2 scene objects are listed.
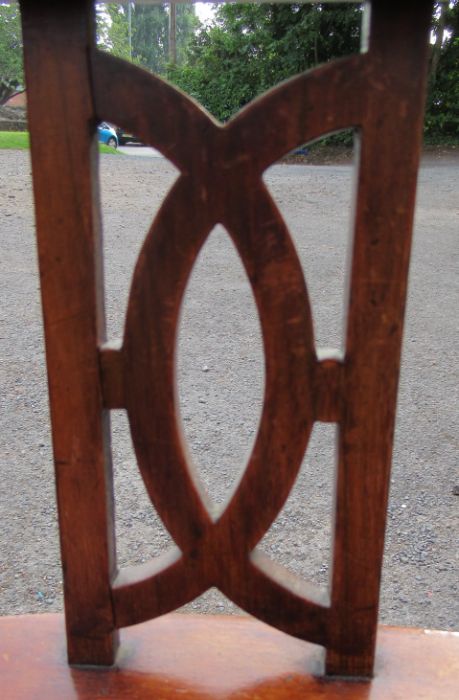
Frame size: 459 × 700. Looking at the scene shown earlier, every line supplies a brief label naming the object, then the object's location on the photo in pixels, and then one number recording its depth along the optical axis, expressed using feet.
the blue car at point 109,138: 49.88
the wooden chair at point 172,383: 1.94
